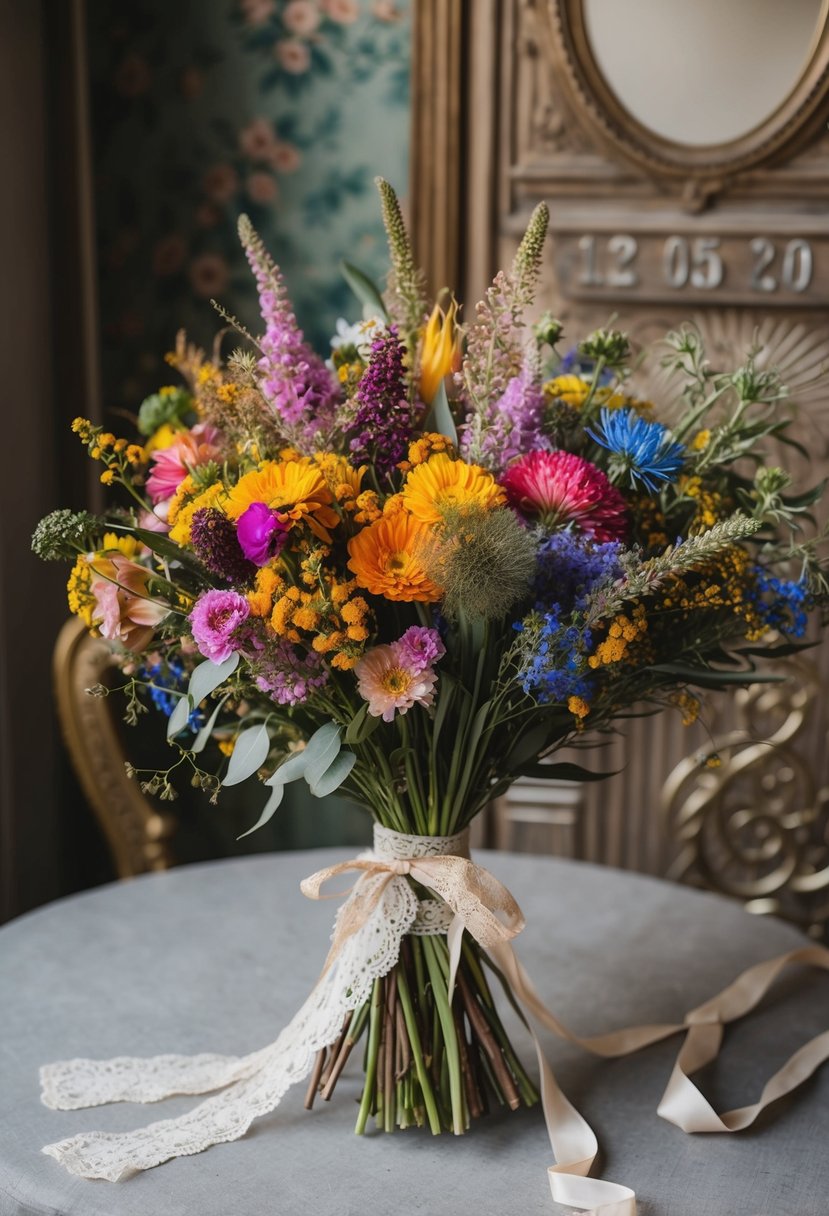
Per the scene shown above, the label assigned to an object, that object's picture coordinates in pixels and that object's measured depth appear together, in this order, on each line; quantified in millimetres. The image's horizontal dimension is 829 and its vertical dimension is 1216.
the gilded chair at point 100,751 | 1688
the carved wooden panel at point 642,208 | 1967
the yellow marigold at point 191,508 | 938
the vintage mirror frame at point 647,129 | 1936
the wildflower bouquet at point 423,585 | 910
